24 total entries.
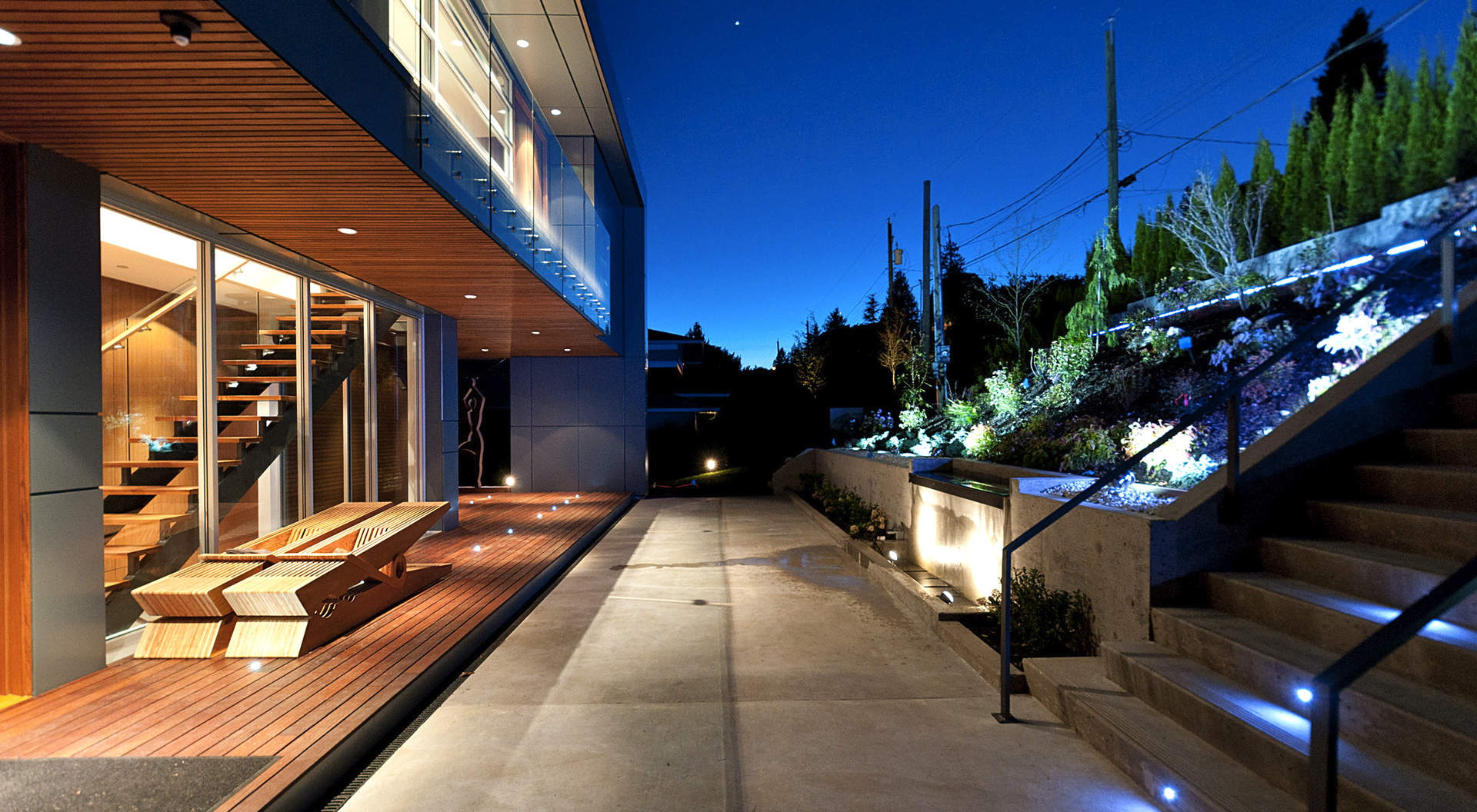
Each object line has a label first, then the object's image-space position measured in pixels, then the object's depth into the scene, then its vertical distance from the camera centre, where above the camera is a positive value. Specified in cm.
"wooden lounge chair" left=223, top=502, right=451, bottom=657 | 430 -121
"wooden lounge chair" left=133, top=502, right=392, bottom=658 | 418 -123
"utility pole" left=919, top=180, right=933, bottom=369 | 1414 +262
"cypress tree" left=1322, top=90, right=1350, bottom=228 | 1050 +366
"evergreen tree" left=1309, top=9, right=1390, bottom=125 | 1553 +790
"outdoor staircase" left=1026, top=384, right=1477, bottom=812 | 219 -103
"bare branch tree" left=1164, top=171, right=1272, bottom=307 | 941 +273
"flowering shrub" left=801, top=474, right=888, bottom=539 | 865 -157
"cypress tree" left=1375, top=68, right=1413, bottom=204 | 979 +385
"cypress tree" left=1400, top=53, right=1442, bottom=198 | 927 +359
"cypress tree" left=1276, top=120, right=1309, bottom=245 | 1103 +345
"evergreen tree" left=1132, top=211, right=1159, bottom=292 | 1338 +295
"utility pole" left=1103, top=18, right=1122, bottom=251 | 1250 +461
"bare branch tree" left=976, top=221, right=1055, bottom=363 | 1332 +248
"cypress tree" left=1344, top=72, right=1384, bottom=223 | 1006 +364
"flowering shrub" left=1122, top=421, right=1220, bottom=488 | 455 -43
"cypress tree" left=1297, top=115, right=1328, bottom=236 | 1071 +338
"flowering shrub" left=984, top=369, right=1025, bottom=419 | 892 +12
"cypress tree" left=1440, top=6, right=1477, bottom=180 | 873 +368
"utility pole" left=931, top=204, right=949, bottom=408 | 1289 +92
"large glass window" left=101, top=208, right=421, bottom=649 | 459 +10
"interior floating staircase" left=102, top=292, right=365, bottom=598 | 452 -34
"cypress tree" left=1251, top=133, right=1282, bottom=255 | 1131 +376
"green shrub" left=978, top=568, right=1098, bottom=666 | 405 -138
